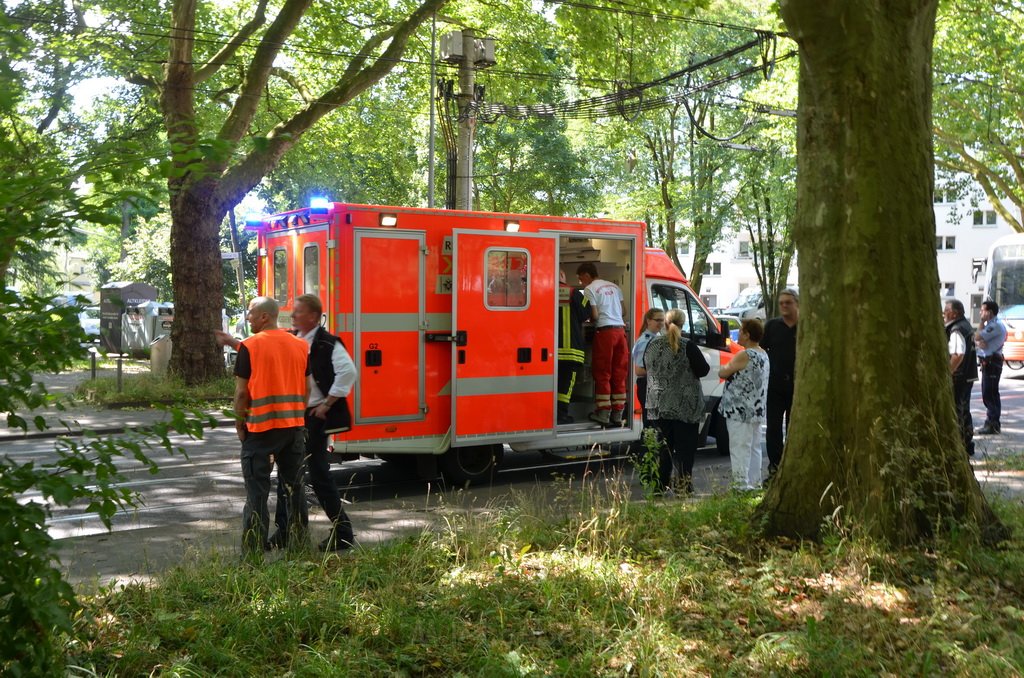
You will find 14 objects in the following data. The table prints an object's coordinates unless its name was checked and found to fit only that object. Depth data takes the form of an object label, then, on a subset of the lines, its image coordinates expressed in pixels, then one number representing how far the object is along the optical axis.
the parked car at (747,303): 42.33
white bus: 25.69
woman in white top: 8.39
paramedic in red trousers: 10.41
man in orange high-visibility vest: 6.28
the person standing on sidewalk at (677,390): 8.34
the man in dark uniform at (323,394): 6.81
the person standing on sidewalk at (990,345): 12.52
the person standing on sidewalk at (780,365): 8.59
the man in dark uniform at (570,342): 10.24
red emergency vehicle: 8.83
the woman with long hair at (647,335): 9.34
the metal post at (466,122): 18.27
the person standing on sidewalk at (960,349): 10.61
